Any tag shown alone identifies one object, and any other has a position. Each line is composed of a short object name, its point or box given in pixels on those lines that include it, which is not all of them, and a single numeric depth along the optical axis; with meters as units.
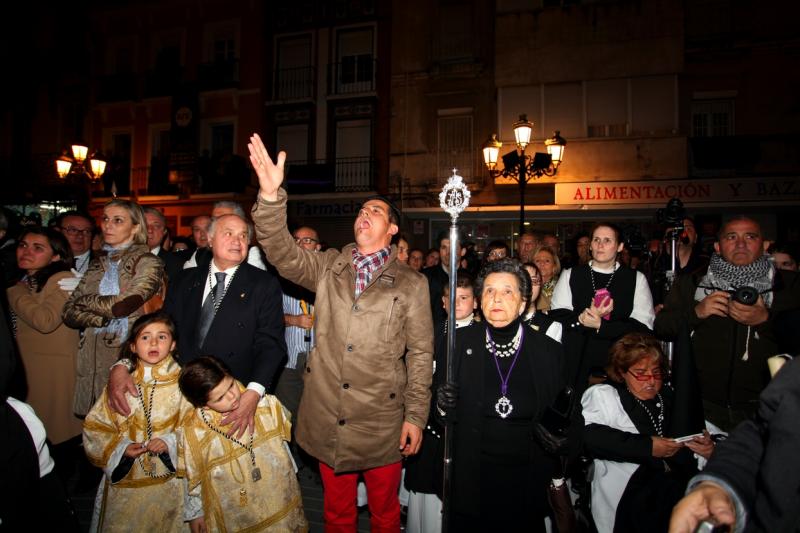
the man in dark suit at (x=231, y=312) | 2.95
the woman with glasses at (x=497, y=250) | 5.75
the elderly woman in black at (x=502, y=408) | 2.67
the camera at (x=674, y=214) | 4.10
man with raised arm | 2.70
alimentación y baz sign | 11.93
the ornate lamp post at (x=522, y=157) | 8.87
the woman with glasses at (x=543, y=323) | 3.53
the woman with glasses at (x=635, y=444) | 2.76
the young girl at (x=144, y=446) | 2.80
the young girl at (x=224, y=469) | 2.68
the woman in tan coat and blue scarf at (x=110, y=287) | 3.38
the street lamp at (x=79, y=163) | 10.41
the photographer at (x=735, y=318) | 3.29
